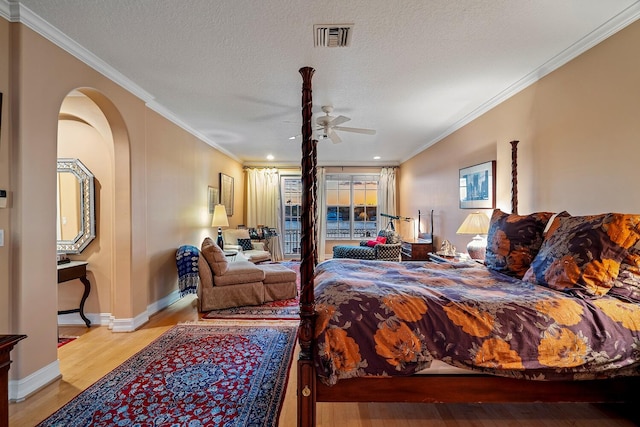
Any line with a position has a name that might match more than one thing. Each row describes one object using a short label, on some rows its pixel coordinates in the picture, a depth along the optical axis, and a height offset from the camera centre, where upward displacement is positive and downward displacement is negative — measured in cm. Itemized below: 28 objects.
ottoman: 414 -105
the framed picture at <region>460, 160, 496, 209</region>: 352 +28
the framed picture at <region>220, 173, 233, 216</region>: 616 +37
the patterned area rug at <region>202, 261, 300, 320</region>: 356 -128
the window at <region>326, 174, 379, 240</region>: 791 +8
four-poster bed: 159 -97
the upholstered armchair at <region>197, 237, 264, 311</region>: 376 -94
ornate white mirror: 330 +2
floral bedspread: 152 -65
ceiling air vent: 216 +130
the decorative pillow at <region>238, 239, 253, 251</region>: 616 -72
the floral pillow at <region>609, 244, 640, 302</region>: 166 -41
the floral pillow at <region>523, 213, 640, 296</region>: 167 -26
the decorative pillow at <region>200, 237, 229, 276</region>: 385 -64
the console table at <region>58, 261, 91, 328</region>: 296 -67
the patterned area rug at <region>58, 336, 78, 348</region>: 287 -128
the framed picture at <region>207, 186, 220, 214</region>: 554 +24
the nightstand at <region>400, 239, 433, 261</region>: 489 -69
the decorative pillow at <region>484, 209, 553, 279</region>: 221 -26
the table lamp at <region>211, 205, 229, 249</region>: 530 -17
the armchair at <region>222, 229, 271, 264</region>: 568 -72
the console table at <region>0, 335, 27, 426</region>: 104 -58
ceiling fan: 372 +109
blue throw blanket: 401 -81
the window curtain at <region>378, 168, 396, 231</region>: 764 +48
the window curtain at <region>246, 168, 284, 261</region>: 759 +26
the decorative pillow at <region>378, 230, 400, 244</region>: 558 -53
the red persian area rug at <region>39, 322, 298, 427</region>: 182 -126
